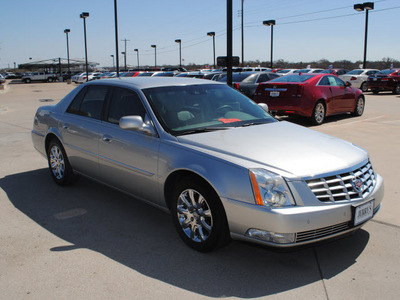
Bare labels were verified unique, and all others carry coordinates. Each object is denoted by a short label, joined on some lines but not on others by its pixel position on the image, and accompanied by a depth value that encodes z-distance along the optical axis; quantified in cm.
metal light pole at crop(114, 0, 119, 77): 2731
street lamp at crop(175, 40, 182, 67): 6626
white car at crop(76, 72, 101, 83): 4709
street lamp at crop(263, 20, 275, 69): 4372
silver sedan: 323
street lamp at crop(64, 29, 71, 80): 5950
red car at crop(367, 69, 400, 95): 2378
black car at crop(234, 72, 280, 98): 1515
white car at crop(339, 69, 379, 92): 2606
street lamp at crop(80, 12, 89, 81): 3972
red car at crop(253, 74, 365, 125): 1114
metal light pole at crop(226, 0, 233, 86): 934
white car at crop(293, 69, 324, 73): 3175
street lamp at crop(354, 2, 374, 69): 3297
